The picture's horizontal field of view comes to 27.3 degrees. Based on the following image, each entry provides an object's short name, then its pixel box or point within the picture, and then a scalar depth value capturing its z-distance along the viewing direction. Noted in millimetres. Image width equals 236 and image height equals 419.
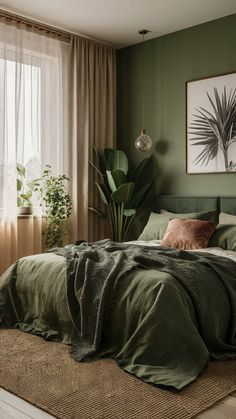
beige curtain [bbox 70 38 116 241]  5492
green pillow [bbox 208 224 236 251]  4223
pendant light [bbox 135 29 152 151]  5438
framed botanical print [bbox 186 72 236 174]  4902
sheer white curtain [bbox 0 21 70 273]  4836
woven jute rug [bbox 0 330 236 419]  2254
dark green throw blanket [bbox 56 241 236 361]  3006
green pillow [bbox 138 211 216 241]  4727
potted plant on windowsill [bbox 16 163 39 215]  4992
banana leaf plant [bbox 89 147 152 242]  5375
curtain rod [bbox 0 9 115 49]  4863
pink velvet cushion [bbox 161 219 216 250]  4281
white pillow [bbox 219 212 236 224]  4484
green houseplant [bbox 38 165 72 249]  5055
